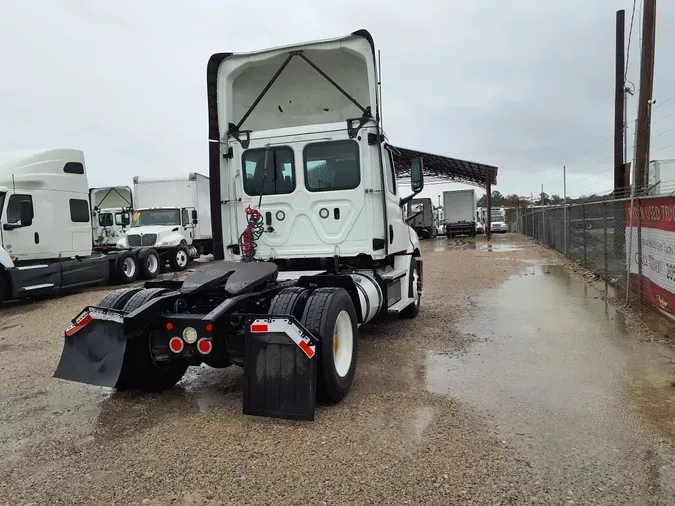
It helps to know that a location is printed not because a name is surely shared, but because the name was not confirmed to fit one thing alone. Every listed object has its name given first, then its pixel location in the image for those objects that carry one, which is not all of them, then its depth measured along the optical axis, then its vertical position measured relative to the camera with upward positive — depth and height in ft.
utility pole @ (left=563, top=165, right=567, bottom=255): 53.95 -0.92
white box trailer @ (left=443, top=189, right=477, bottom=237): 112.98 +2.37
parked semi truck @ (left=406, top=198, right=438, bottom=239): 111.95 +0.00
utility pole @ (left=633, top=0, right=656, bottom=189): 34.17 +8.76
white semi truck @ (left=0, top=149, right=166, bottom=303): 35.58 +0.77
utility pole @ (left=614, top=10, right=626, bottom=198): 48.16 +12.39
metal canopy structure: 109.19 +12.32
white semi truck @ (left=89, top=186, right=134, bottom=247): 71.51 +3.14
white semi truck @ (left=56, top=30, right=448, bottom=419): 14.26 -0.05
